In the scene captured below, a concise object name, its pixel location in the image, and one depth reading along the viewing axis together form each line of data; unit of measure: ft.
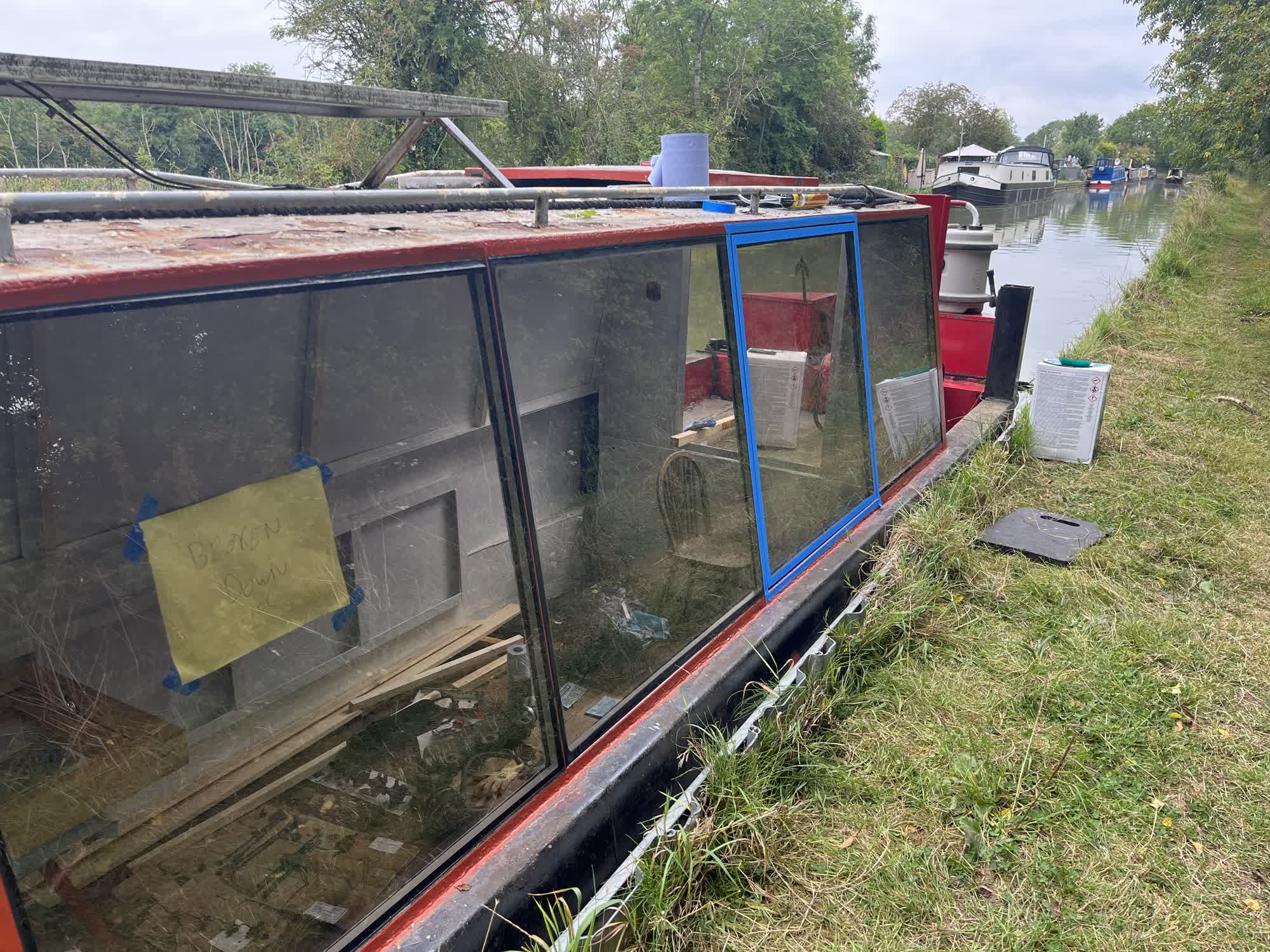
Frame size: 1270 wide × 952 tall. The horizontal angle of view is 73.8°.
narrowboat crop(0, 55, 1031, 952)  4.86
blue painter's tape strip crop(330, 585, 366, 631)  5.99
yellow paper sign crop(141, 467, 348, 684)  4.93
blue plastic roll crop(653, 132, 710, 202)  10.53
